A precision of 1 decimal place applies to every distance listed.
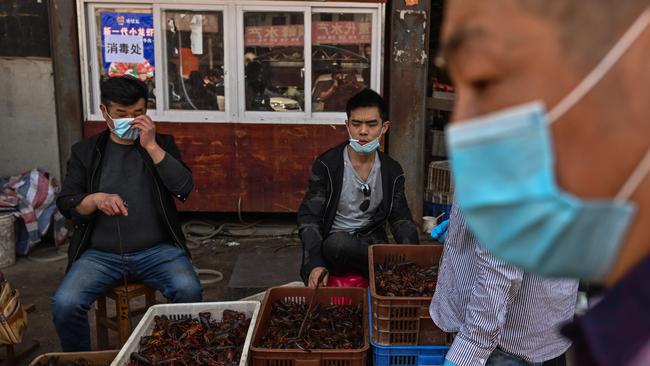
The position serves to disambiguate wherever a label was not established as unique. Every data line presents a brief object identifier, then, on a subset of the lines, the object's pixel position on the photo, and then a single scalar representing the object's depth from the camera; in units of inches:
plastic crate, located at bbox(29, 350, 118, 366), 118.8
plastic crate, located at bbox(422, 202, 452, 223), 248.8
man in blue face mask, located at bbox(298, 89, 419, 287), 140.2
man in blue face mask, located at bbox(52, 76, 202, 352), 134.7
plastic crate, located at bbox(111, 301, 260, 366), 118.0
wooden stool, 137.3
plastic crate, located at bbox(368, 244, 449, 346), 107.2
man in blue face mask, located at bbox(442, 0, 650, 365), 31.0
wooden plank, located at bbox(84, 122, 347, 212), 247.4
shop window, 241.1
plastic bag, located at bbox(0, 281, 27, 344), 132.4
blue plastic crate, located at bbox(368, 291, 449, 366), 108.5
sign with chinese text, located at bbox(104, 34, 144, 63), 242.8
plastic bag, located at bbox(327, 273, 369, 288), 144.9
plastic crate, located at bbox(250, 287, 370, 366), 103.7
